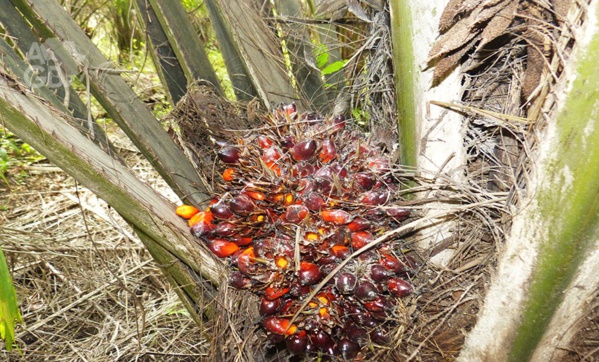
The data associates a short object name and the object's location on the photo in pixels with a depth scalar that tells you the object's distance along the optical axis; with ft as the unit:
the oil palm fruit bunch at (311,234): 3.27
